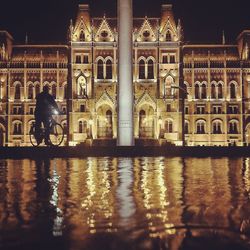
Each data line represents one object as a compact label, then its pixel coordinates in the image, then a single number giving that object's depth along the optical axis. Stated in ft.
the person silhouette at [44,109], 43.83
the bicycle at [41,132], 44.93
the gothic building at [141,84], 163.32
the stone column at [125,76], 60.95
